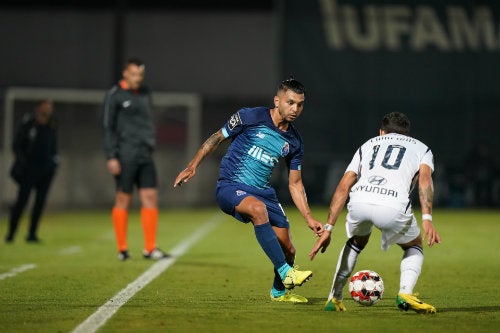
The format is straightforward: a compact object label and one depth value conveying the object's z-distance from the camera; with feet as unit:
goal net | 183.62
